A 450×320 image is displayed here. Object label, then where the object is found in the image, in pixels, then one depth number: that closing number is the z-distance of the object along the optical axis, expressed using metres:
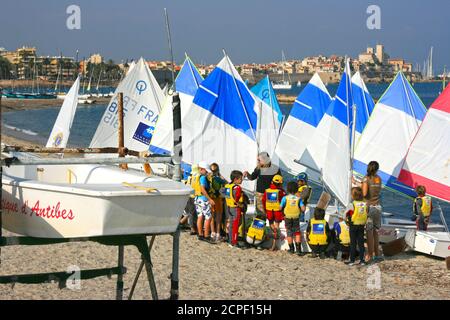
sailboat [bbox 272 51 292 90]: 146.25
